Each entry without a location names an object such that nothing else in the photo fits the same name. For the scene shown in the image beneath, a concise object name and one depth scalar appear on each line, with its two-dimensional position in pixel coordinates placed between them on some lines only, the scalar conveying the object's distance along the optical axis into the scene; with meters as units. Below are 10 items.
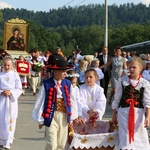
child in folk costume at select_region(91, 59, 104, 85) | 16.15
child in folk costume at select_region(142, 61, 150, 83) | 14.67
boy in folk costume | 7.00
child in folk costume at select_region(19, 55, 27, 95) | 21.29
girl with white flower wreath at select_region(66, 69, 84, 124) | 7.33
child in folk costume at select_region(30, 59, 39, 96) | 22.79
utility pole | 29.44
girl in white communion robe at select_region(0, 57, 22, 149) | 9.80
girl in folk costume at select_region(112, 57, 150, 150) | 7.17
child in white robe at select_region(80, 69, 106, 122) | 8.28
